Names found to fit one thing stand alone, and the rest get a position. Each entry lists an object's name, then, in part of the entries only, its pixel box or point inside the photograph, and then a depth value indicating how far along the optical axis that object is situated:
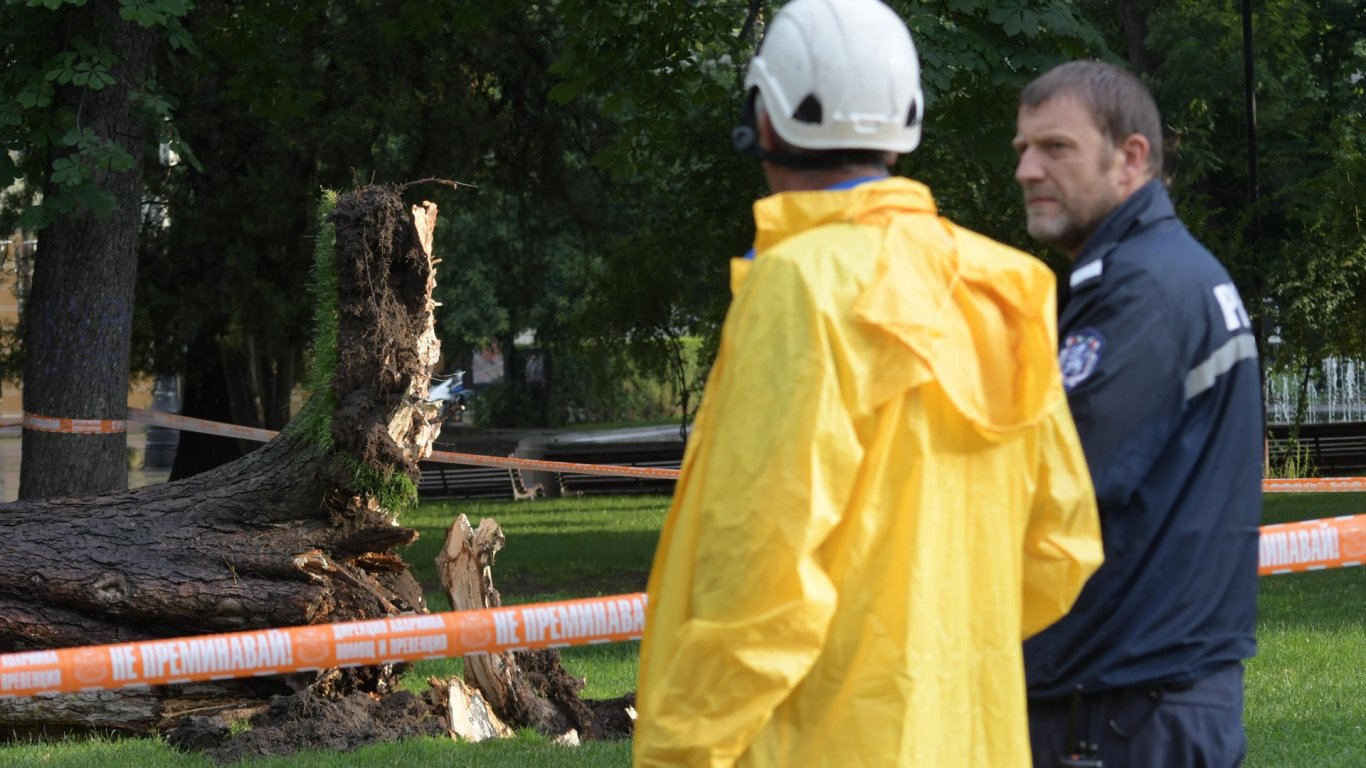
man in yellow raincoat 3.98
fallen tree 14.23
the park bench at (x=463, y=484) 47.47
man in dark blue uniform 5.09
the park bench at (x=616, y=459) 45.68
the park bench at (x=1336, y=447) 44.00
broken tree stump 14.22
